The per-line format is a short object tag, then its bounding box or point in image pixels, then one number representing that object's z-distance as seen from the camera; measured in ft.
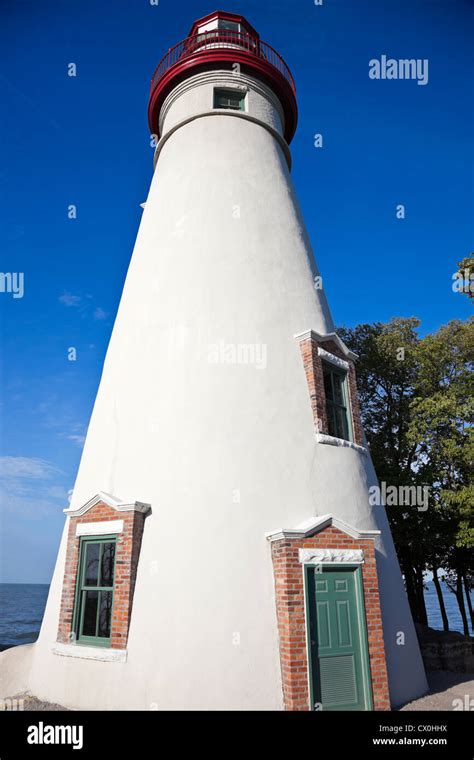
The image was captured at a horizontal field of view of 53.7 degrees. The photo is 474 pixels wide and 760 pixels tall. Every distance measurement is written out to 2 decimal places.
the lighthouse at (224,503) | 22.26
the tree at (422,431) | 46.90
